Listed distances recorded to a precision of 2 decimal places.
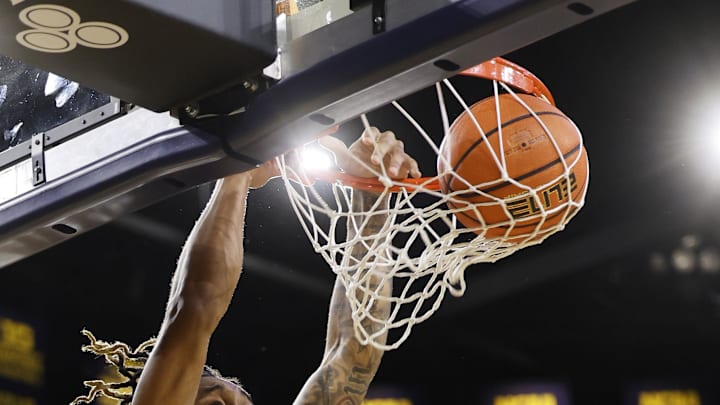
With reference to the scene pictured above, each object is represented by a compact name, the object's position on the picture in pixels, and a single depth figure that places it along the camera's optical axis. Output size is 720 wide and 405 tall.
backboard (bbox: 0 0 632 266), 2.92
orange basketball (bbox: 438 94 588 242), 3.39
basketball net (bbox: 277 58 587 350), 3.39
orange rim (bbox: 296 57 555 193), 3.26
